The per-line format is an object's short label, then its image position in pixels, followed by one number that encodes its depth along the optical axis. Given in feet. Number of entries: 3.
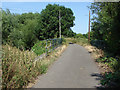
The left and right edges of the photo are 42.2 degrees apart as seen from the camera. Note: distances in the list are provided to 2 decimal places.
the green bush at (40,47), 47.21
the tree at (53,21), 135.88
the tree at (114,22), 27.10
